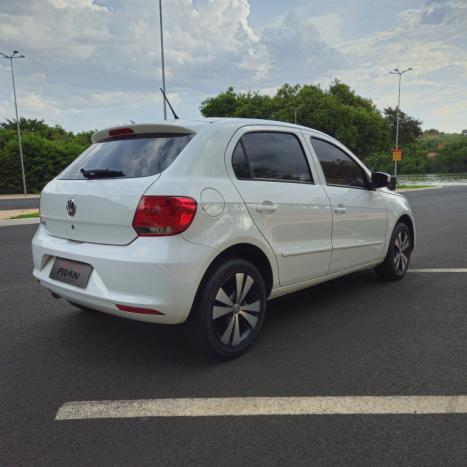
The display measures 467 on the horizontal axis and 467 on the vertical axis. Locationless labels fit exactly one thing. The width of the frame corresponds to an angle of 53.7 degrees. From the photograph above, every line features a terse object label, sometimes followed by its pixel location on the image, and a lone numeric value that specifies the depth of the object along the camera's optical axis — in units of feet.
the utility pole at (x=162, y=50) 89.56
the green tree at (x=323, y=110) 152.25
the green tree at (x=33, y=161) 106.42
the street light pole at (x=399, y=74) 148.46
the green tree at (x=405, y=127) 223.10
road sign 115.98
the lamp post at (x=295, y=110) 149.65
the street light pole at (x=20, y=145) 96.48
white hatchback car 9.34
